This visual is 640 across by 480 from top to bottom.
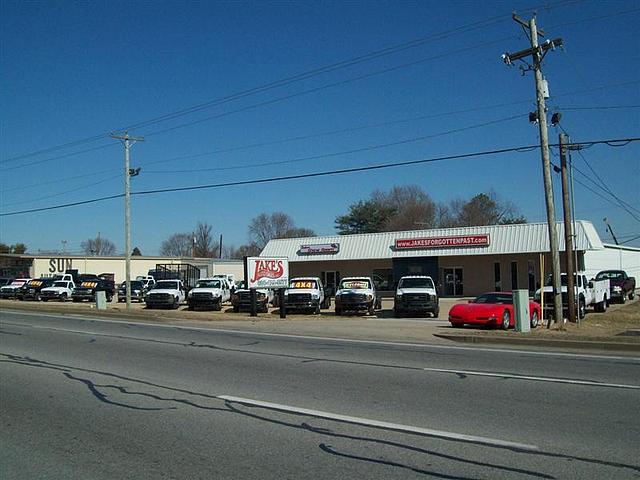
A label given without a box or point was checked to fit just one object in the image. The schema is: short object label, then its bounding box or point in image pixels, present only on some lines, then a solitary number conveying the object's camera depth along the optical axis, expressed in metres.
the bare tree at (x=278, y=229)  107.81
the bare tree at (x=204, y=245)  125.50
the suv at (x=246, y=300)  32.22
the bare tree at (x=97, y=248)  147.43
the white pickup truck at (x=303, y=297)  30.34
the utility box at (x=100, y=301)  35.44
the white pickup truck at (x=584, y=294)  24.91
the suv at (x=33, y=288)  49.50
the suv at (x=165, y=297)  36.31
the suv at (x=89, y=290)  46.31
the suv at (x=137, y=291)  46.06
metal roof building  40.84
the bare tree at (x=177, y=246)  135.88
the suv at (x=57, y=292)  47.91
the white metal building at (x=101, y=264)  72.62
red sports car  20.48
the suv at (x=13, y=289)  52.31
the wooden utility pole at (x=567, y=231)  22.41
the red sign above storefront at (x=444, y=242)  42.19
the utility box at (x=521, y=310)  19.17
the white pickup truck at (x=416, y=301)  28.06
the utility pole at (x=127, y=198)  36.19
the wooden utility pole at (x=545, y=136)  20.81
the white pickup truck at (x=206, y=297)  34.97
